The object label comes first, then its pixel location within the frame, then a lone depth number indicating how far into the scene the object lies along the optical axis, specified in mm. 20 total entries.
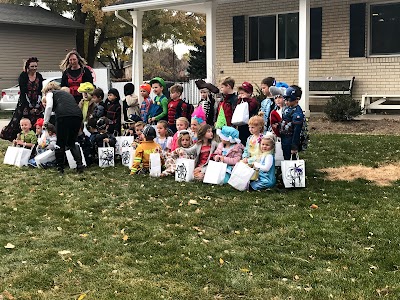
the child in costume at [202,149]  7473
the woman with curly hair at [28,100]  9258
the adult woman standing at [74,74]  9078
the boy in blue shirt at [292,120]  6609
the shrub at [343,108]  12219
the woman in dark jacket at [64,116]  7918
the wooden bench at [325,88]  13797
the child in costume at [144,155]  8047
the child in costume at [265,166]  6676
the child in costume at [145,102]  8961
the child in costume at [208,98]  7773
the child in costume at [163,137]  8148
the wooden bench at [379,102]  12930
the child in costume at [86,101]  8891
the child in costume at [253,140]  6816
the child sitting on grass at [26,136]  9250
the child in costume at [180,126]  7777
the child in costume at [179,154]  7617
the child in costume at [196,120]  7684
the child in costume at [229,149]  7102
